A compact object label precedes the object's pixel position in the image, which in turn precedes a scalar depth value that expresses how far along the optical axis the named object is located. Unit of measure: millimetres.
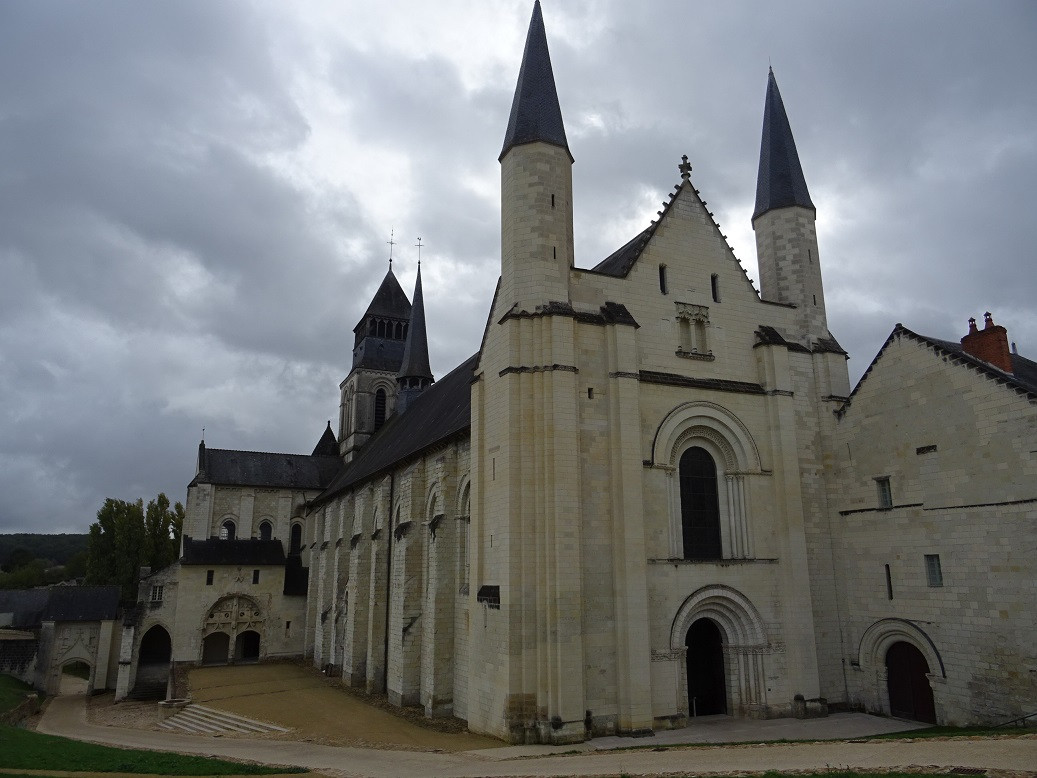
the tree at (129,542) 53500
